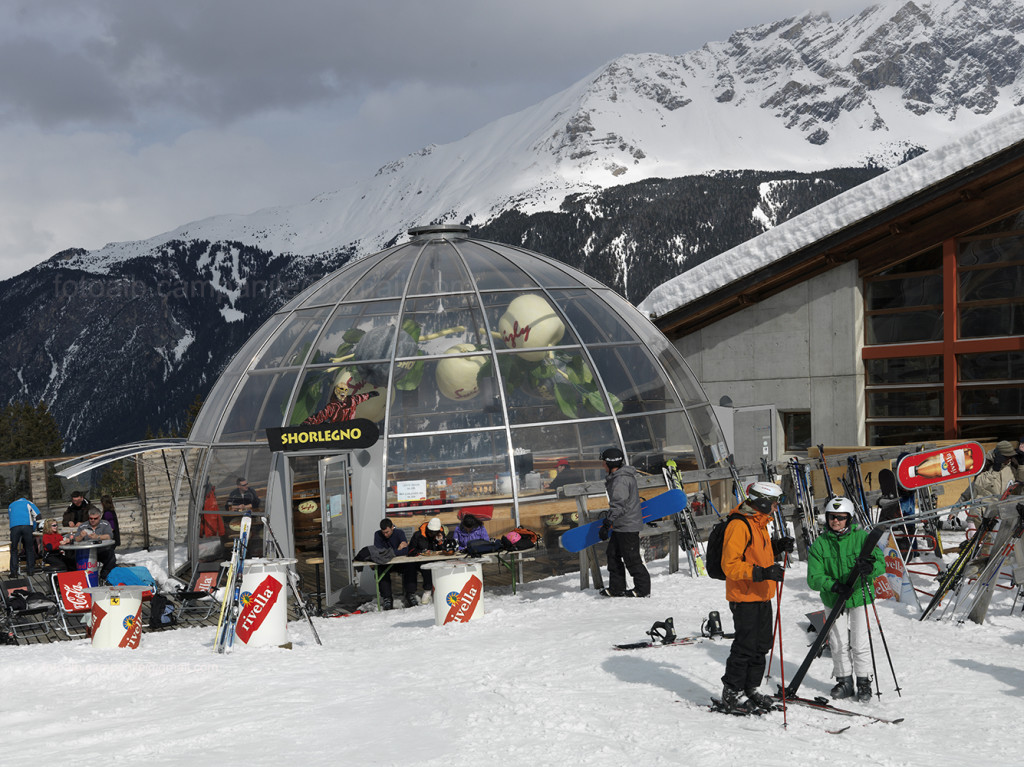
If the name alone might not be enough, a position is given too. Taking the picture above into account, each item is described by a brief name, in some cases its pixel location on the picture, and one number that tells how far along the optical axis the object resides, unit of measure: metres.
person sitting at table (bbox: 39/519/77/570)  16.62
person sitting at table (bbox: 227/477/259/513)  15.77
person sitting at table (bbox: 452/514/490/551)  14.00
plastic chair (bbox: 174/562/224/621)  13.56
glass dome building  15.14
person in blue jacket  19.06
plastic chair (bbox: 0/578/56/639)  13.39
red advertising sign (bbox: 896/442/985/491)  13.10
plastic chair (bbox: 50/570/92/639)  13.35
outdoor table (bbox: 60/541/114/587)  15.88
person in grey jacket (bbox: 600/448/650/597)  12.91
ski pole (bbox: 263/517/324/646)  11.56
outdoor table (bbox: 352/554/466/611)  13.57
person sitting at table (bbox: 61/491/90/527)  17.92
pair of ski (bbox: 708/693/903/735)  7.97
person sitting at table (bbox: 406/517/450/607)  13.96
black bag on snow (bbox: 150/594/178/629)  13.34
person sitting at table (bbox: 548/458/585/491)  15.50
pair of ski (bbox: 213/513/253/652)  11.41
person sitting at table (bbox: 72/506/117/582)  16.06
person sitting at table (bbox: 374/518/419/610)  14.02
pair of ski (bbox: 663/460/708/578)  14.12
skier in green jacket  8.48
